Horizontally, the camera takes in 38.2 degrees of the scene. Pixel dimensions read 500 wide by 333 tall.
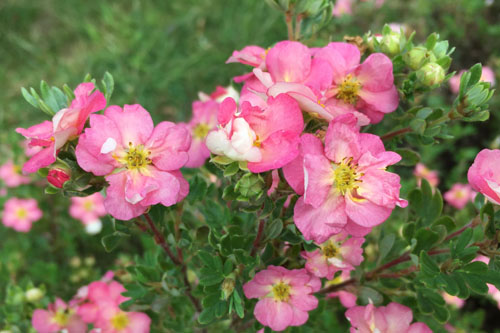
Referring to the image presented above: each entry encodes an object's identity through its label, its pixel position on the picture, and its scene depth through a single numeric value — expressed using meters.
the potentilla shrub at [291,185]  0.24
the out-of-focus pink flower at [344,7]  0.64
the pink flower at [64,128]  0.24
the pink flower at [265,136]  0.23
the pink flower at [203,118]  0.33
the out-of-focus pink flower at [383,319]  0.27
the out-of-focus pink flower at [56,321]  0.34
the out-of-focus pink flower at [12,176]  0.54
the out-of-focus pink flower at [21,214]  0.53
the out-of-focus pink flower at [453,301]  0.46
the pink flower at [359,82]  0.26
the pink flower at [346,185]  0.24
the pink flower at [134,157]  0.24
